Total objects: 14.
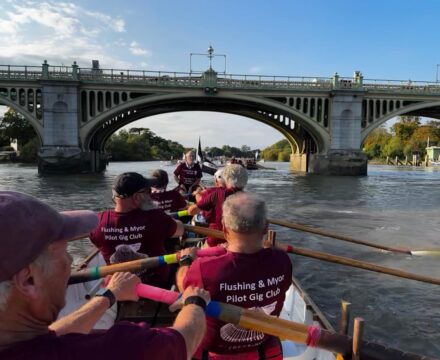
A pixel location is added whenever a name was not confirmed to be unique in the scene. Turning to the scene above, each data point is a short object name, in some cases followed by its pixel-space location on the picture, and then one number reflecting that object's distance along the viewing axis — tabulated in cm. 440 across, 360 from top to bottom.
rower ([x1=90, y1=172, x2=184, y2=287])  376
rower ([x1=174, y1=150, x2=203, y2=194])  1076
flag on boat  3113
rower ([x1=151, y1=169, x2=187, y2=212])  649
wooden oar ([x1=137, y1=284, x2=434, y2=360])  229
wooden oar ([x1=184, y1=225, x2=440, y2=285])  487
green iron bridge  3891
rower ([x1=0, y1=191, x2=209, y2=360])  134
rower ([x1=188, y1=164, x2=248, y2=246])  502
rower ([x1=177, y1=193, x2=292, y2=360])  253
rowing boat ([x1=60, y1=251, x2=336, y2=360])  373
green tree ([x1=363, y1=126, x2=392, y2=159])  10700
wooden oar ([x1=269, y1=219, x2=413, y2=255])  754
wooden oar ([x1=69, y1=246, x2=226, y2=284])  301
